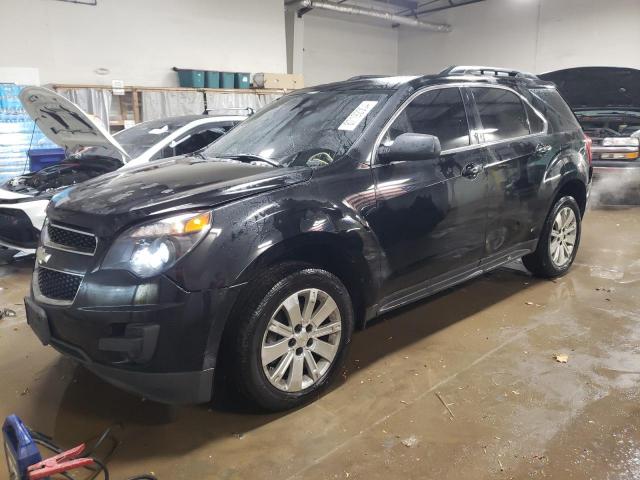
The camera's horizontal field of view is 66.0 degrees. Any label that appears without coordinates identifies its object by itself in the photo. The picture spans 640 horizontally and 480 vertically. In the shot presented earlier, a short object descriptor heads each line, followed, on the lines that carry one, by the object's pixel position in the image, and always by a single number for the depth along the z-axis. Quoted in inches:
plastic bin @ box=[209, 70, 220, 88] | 375.2
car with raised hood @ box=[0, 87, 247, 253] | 167.0
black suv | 77.4
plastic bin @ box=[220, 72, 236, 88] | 380.8
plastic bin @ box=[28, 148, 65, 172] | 267.3
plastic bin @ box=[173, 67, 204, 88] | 366.3
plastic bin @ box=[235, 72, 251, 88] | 390.3
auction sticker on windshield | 107.3
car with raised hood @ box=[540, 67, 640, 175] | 265.1
